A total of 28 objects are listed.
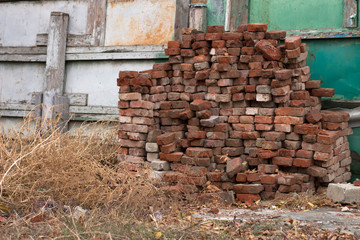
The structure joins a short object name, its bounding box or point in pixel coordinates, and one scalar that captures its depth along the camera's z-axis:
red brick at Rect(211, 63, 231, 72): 5.68
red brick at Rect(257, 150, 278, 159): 5.46
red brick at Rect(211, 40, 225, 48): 5.80
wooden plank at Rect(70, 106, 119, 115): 7.62
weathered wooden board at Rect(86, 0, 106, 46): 7.84
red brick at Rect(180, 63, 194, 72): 6.01
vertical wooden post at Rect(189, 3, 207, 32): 7.12
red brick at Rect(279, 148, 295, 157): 5.45
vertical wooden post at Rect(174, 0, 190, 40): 7.23
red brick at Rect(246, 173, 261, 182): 5.34
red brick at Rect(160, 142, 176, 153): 5.65
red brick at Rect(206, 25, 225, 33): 5.86
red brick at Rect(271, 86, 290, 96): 5.42
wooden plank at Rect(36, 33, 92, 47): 7.94
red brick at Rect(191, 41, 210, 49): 5.92
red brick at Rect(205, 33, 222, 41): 5.83
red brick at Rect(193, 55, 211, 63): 5.91
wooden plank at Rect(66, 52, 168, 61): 7.31
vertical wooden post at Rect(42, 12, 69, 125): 8.04
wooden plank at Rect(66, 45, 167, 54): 7.35
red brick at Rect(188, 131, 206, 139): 5.66
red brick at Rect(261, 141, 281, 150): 5.46
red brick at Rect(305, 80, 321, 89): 5.88
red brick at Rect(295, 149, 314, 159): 5.41
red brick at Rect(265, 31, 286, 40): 5.74
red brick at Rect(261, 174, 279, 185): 5.27
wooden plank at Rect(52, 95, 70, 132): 7.95
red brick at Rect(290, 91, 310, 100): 5.55
